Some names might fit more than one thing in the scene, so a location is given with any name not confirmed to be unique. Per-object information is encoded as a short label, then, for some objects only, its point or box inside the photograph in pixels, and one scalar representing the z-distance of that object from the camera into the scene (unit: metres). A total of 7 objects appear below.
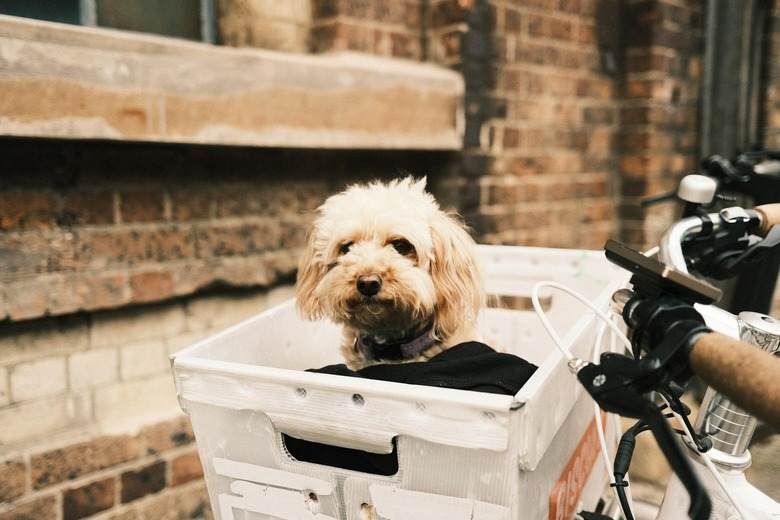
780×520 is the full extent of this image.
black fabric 1.04
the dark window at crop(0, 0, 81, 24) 1.85
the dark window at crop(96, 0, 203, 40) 2.05
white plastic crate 0.79
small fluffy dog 1.48
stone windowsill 1.62
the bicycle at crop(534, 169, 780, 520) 0.63
